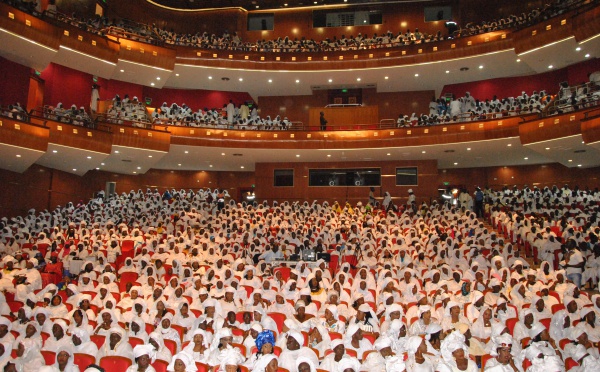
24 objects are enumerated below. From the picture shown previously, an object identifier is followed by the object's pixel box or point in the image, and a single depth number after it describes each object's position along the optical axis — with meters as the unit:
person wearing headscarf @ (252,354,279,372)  5.18
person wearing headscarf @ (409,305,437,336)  6.88
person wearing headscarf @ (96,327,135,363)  6.27
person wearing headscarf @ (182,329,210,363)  5.98
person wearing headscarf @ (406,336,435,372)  5.48
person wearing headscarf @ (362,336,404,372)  5.52
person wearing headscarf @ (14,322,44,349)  6.41
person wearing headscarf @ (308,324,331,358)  6.37
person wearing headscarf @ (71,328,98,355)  6.29
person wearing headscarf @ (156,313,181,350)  6.66
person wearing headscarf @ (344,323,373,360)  6.14
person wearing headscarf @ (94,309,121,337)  6.79
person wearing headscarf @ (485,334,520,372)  5.09
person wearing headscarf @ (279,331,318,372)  5.72
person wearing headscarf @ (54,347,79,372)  5.53
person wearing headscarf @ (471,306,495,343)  6.79
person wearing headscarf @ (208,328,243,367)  5.59
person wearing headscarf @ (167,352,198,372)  5.31
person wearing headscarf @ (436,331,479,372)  5.38
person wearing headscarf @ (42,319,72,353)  6.46
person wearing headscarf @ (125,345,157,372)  5.31
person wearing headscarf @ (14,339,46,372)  6.03
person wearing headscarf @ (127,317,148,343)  6.68
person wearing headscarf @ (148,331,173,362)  6.03
